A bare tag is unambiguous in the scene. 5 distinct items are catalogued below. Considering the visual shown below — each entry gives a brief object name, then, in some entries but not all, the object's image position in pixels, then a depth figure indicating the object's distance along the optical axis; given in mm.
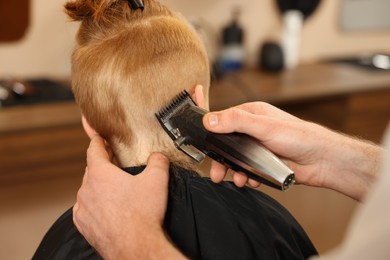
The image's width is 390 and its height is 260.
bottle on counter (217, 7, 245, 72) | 2955
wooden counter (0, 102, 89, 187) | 2059
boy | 1114
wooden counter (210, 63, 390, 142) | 2613
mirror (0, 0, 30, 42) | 2463
